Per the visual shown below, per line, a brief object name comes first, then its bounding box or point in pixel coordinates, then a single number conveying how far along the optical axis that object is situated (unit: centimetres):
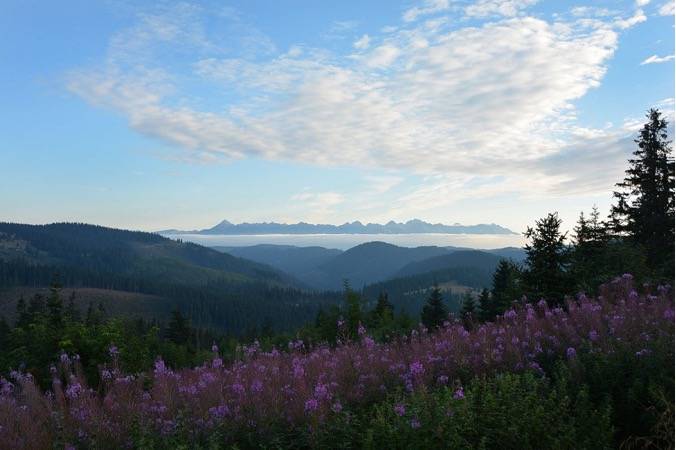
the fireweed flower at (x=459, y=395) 474
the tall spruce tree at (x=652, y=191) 2653
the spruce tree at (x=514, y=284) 1445
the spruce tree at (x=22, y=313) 4633
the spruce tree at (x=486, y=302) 4362
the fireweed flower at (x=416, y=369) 610
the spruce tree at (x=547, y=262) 1366
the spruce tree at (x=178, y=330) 6316
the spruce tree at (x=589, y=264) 1284
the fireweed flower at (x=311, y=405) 490
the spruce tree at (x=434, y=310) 4691
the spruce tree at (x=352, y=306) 2562
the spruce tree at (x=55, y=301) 2789
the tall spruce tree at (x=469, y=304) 4808
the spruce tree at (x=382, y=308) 3313
